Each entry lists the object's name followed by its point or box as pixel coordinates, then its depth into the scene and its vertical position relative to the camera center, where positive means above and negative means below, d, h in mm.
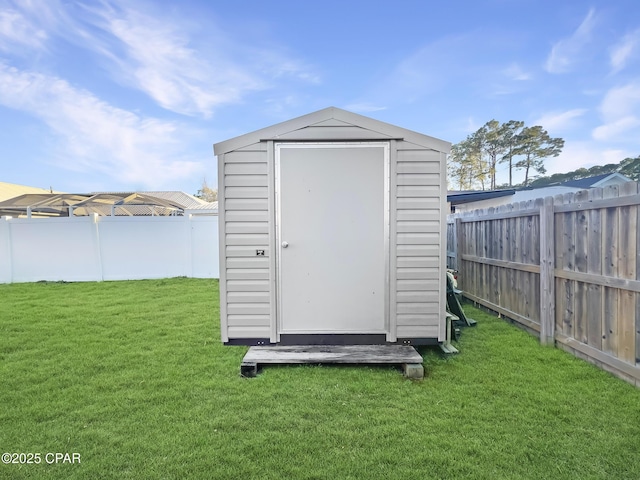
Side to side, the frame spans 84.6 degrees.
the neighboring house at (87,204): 10367 +1068
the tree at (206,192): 33219 +4307
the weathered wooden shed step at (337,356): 2939 -1042
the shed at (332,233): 3244 +27
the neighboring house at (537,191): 12836 +1757
